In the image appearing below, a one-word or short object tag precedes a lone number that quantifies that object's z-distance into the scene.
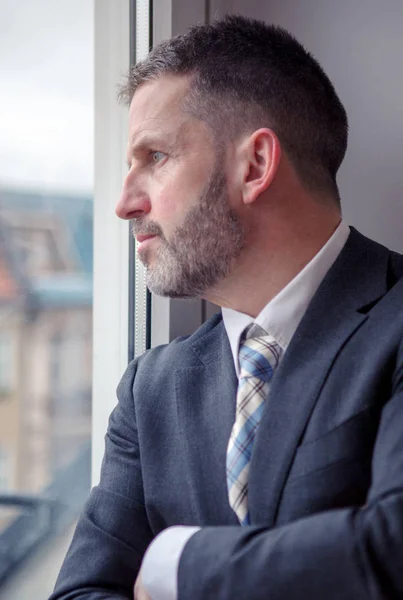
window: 1.18
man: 0.93
